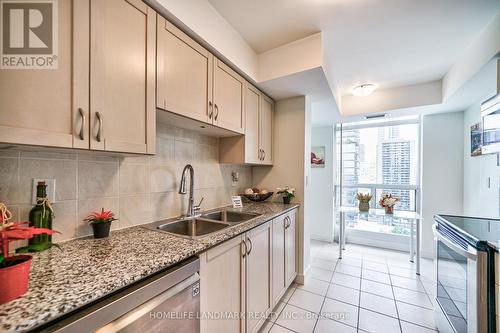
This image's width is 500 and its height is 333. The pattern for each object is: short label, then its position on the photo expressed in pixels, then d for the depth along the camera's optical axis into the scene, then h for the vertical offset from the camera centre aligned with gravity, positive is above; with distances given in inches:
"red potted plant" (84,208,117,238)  43.2 -12.4
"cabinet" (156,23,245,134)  48.5 +24.2
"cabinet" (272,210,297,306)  71.2 -34.1
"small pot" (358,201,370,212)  125.7 -25.2
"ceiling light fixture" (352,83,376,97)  109.3 +43.3
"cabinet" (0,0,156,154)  29.0 +13.4
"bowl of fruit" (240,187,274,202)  95.3 -13.8
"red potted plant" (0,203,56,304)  21.1 -11.2
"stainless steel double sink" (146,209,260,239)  56.9 -18.1
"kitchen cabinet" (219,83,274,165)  80.7 +11.7
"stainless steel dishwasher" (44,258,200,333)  23.9 -20.5
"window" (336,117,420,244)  134.9 +1.5
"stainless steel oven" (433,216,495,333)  43.1 -29.4
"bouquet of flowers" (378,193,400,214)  119.5 -21.5
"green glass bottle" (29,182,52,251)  36.0 -9.3
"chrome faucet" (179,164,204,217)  63.6 -7.5
